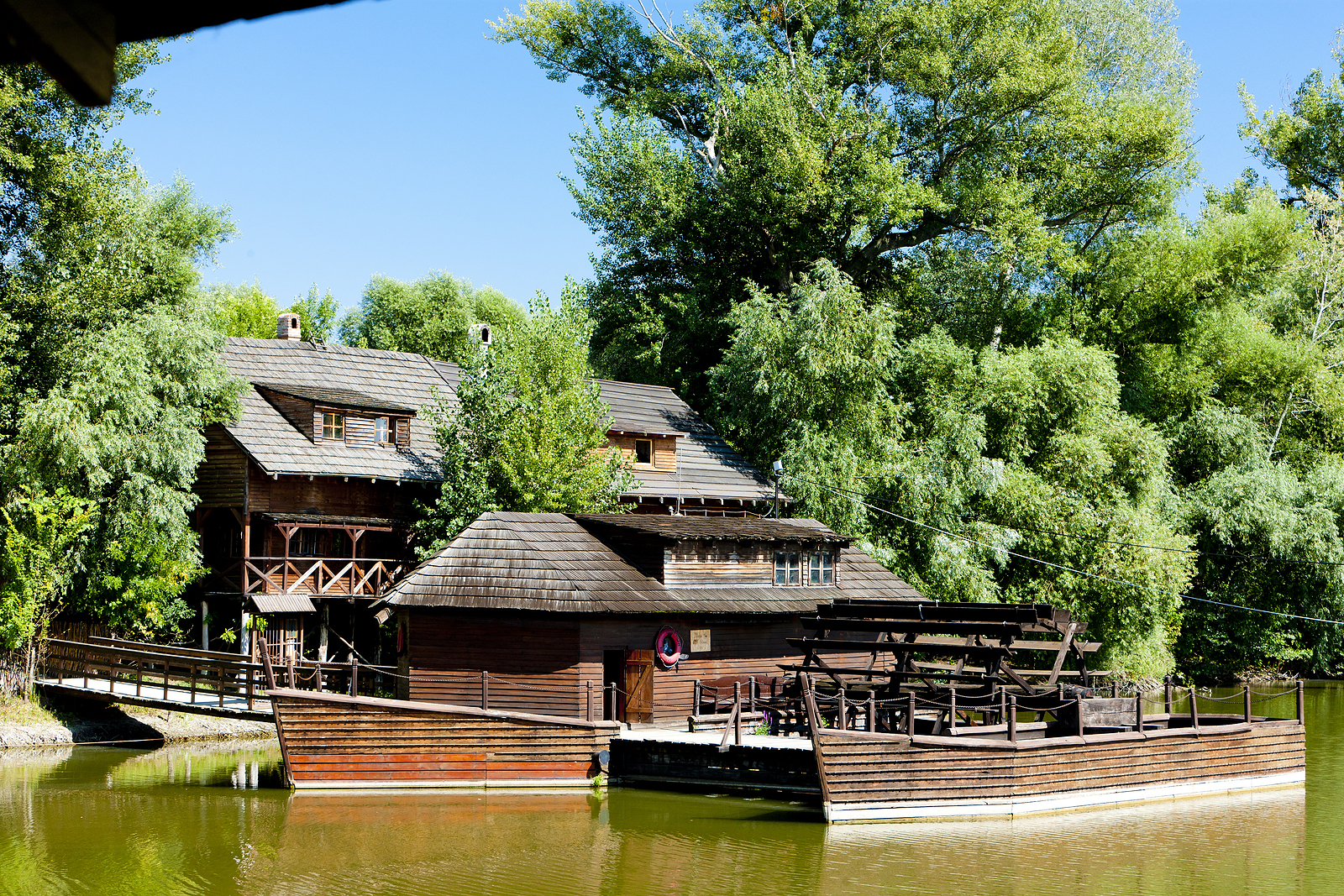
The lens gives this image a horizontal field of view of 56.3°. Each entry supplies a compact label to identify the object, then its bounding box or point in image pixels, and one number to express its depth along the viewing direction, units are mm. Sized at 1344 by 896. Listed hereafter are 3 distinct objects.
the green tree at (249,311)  58875
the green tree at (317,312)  62750
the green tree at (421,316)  64125
